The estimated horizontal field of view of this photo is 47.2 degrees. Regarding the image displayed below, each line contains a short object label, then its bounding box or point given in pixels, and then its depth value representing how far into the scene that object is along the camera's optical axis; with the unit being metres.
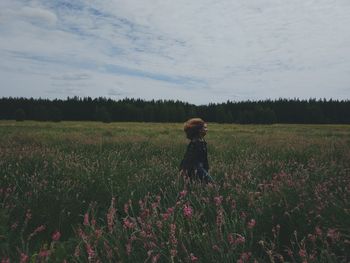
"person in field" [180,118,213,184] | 6.68
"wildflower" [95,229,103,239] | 2.98
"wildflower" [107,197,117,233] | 3.12
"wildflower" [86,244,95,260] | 2.48
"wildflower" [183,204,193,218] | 2.92
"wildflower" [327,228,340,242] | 2.69
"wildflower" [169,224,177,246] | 2.69
